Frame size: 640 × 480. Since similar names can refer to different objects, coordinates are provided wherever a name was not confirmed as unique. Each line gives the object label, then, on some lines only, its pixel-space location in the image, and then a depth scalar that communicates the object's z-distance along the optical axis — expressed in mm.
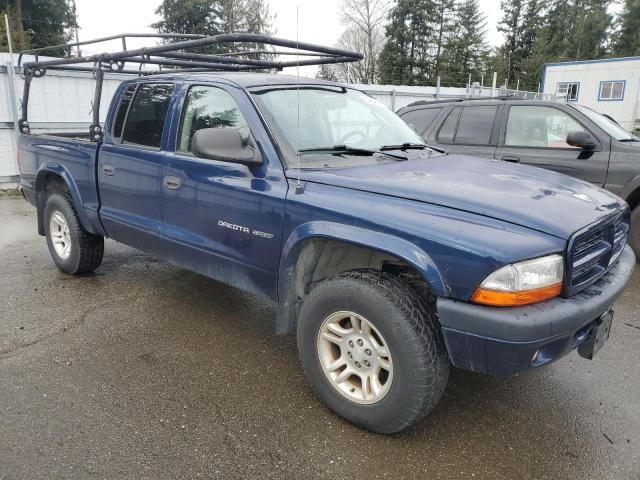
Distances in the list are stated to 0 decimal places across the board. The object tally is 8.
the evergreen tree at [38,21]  29797
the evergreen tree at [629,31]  41622
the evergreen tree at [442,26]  44125
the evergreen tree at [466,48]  44375
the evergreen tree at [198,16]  28516
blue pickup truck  2266
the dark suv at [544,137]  5551
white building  25938
